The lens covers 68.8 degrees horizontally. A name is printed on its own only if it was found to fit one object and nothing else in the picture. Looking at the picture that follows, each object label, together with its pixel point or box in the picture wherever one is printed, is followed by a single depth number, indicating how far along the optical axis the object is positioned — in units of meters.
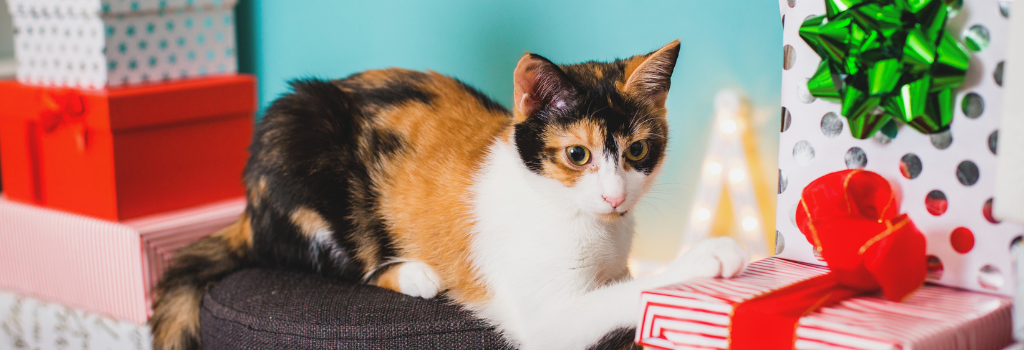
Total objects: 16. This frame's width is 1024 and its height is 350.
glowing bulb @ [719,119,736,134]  1.40
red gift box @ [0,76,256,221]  1.57
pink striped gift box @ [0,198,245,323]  1.53
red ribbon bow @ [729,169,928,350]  0.71
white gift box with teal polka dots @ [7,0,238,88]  1.59
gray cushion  1.06
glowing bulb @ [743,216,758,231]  1.41
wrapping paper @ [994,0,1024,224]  0.61
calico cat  0.98
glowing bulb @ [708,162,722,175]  1.43
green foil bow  0.75
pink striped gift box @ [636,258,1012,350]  0.66
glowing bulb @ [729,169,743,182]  1.41
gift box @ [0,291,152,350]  1.57
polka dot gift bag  0.74
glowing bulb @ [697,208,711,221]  1.45
